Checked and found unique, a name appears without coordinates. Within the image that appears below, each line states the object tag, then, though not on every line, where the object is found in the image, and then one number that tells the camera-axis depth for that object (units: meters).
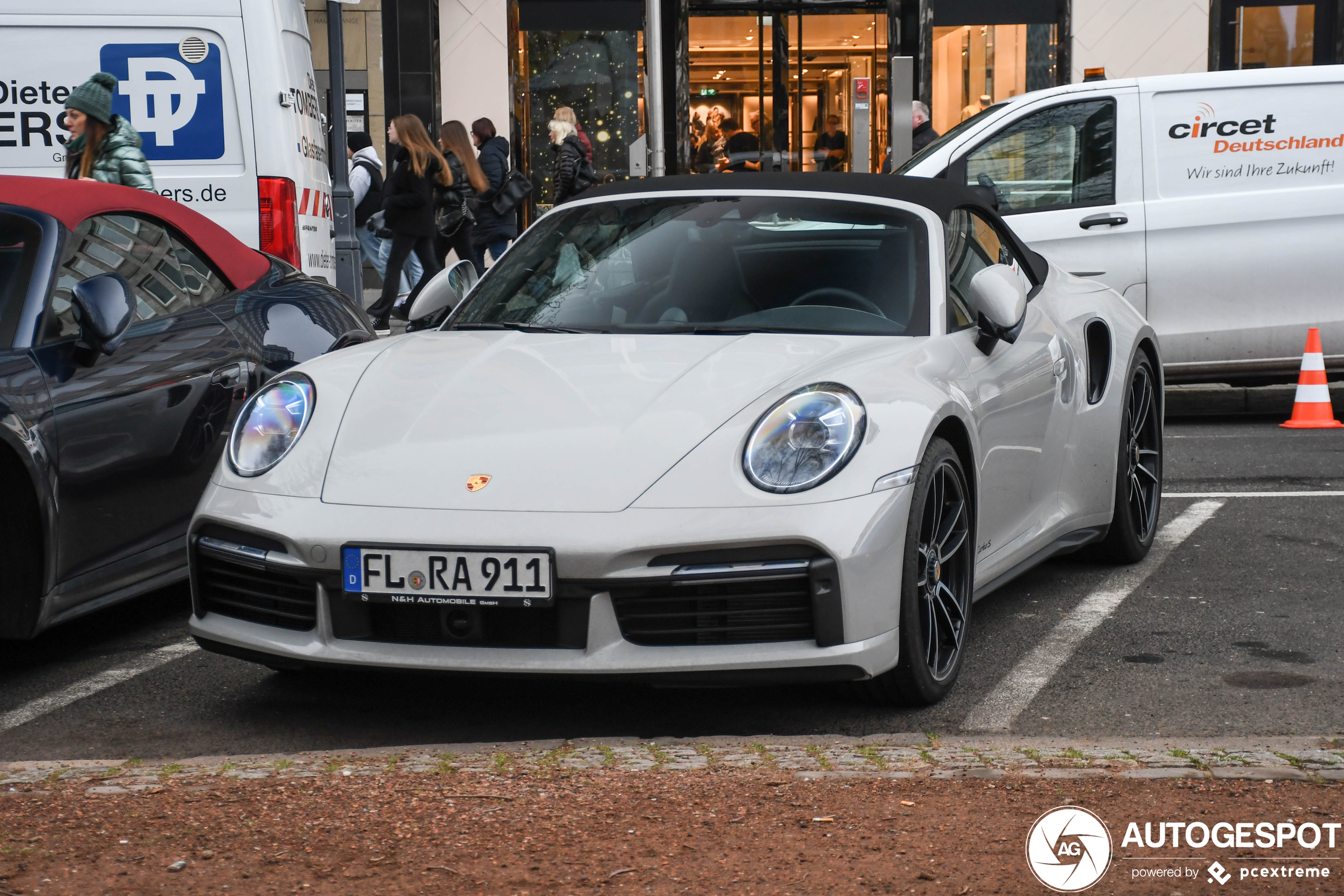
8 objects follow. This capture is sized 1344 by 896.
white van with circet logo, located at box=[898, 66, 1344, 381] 9.29
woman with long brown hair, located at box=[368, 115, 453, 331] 14.62
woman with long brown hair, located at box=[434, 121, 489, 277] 14.82
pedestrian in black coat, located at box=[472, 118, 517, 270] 15.31
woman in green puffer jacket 8.01
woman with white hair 15.91
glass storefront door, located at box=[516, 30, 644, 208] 21.80
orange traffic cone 9.29
